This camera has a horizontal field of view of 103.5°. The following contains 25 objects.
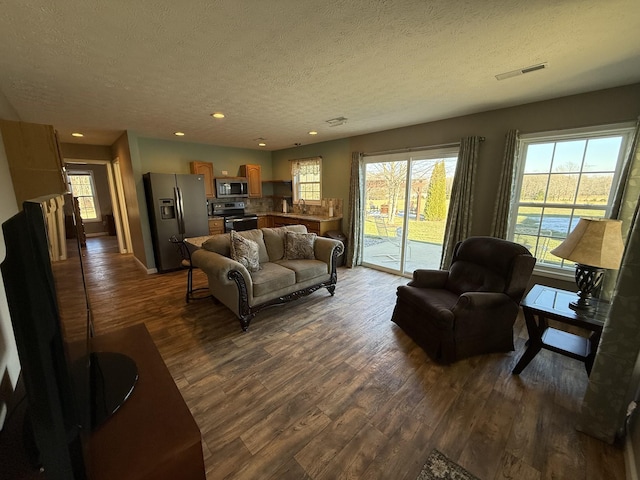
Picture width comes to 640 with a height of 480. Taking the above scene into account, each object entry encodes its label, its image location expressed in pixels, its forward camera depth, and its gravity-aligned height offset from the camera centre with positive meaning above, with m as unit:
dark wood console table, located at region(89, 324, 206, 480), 0.78 -0.82
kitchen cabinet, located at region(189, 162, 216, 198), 5.12 +0.39
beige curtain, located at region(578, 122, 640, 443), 1.39 -0.98
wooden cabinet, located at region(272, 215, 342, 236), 4.92 -0.67
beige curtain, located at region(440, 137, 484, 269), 3.34 -0.08
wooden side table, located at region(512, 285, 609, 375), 1.82 -1.00
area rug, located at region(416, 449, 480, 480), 1.36 -1.52
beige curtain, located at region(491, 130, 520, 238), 2.99 +0.03
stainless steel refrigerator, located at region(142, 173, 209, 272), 4.33 -0.32
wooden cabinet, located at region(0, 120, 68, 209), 1.36 +0.19
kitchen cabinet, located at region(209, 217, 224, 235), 5.29 -0.72
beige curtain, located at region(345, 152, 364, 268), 4.65 -0.37
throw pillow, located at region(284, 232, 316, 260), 3.60 -0.79
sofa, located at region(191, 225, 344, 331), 2.69 -0.92
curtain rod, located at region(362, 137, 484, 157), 3.52 +0.65
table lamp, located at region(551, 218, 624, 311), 1.77 -0.42
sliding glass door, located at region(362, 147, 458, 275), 3.92 -0.28
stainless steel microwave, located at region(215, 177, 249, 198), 5.47 +0.09
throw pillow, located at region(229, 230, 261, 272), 3.01 -0.72
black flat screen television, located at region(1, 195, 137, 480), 0.51 -0.33
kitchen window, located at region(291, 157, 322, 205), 5.52 +0.26
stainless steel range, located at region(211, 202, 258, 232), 5.50 -0.55
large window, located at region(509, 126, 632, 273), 2.59 +0.08
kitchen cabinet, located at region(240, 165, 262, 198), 5.94 +0.32
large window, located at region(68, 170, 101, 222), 7.91 -0.05
